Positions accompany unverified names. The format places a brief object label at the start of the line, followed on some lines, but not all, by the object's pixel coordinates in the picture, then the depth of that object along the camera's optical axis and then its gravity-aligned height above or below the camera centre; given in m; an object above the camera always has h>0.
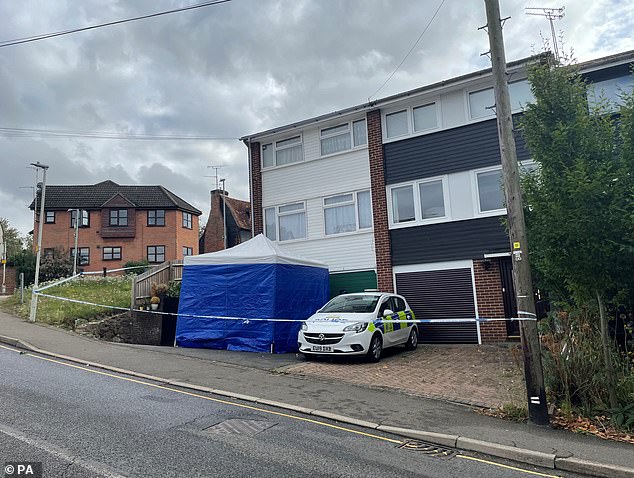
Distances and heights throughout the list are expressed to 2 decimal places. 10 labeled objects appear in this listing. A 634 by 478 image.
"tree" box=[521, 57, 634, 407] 5.89 +1.33
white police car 9.83 -0.47
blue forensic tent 11.78 +0.30
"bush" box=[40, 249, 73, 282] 32.56 +3.44
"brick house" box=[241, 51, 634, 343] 13.05 +3.36
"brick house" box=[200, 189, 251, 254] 38.66 +7.20
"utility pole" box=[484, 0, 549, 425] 6.00 +0.89
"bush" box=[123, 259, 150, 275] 35.49 +4.05
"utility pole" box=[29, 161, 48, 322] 14.62 +4.66
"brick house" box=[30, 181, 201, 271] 42.53 +7.90
